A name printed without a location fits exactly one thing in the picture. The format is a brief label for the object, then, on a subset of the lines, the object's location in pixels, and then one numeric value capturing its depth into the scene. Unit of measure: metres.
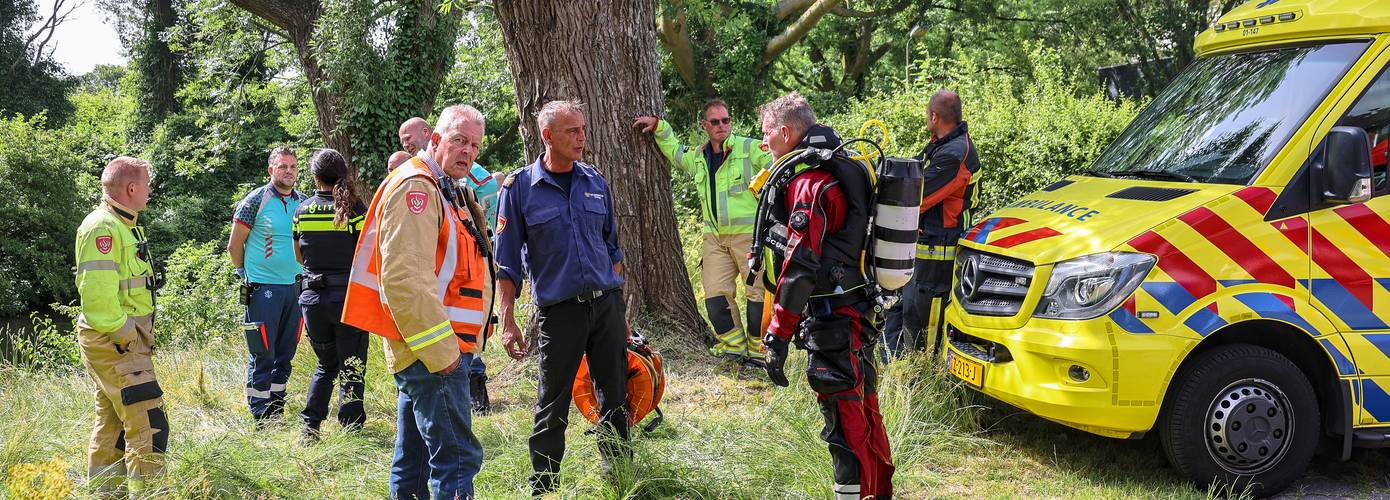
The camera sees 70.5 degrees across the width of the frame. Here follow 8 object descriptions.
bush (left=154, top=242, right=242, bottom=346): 13.17
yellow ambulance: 4.24
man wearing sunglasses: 6.75
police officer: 5.60
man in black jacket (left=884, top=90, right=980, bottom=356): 5.95
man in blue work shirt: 4.24
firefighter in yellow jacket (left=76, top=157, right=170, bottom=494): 4.43
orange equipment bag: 4.87
